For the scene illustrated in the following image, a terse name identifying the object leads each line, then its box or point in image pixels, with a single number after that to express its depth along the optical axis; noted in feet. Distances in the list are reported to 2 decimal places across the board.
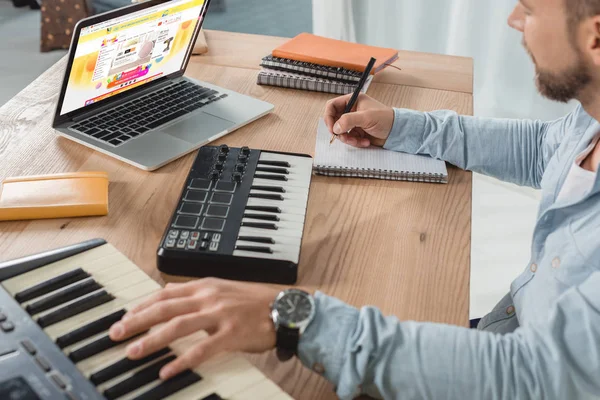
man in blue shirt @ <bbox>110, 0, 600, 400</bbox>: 2.38
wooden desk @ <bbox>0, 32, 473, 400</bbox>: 2.89
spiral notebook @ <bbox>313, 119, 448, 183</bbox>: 3.73
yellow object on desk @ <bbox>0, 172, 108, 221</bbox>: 3.16
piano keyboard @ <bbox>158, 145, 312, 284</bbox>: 2.86
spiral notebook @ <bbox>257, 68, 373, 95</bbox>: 4.67
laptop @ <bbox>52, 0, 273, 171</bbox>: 3.75
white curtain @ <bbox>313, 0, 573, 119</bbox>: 9.12
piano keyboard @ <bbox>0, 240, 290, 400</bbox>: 2.13
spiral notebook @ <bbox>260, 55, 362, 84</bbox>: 4.71
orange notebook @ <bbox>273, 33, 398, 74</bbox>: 4.80
